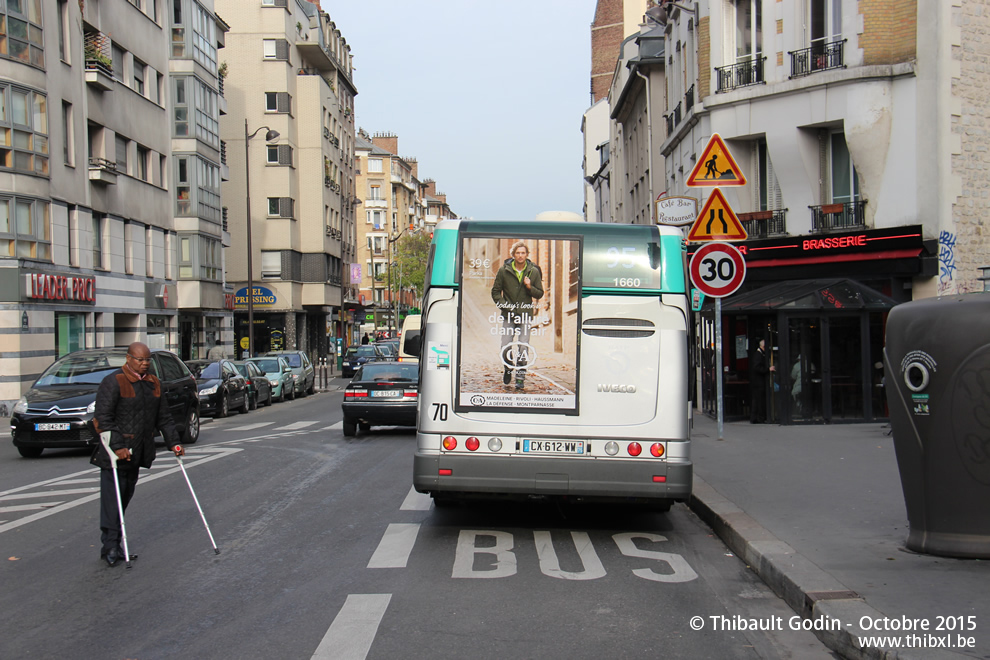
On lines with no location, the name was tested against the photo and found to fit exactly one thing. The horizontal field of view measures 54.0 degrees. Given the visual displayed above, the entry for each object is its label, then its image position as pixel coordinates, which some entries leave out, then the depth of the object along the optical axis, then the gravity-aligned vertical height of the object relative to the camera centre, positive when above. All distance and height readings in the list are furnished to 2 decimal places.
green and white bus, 8.38 -0.47
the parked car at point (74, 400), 15.97 -1.32
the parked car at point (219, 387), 26.42 -1.82
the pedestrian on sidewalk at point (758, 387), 18.80 -1.32
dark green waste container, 6.73 -0.72
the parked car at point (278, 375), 35.34 -1.96
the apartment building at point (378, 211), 113.75 +13.27
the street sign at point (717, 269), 13.58 +0.71
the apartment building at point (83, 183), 27.16 +4.57
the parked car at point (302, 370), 39.22 -1.99
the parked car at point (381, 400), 19.66 -1.59
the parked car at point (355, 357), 52.81 -1.97
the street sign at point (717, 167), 12.74 +2.01
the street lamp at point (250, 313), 43.88 +0.41
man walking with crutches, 7.86 -0.87
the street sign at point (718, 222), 13.27 +1.34
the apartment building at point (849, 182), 18.33 +2.75
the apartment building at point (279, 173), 60.62 +9.62
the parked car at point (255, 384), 30.93 -2.00
